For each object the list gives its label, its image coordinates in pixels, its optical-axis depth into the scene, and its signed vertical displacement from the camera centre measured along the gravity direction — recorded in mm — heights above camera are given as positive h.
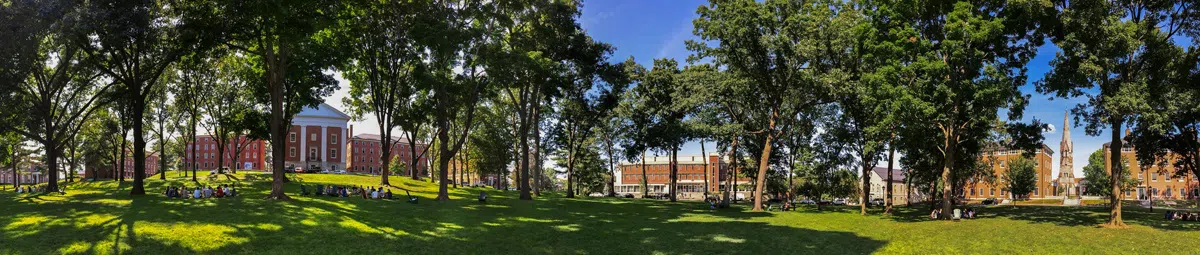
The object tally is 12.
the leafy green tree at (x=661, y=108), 55719 +3568
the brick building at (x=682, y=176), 159125 -7564
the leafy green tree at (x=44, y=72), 25969 +4357
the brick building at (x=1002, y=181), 119312 -7390
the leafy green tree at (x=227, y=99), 51750 +4171
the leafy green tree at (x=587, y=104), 44969 +3974
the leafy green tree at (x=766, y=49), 37344 +6011
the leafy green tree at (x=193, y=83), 47344 +5165
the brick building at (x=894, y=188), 134875 -9227
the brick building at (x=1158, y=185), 103325 -6400
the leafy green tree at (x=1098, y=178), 94375 -4926
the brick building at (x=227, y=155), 123156 -1818
